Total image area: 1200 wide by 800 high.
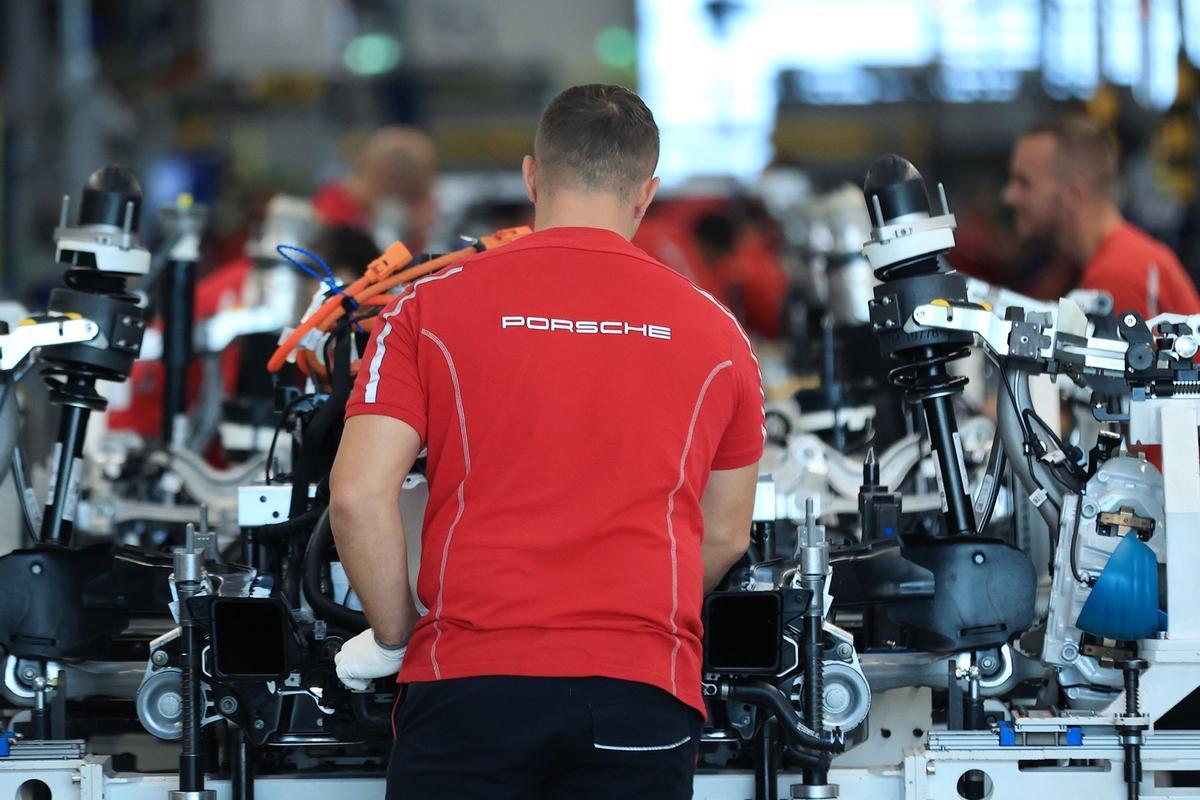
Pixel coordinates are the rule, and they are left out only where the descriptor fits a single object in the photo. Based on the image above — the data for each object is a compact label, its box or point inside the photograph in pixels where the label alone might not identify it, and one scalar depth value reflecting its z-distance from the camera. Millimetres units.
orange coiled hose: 7875
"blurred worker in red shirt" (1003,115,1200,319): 11805
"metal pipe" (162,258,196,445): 11672
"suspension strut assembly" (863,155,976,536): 7770
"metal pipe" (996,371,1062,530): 7937
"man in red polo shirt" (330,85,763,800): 5469
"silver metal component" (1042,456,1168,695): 7641
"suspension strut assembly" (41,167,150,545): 8102
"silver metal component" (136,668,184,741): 7355
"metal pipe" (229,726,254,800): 7187
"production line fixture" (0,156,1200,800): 7051
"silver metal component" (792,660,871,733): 7250
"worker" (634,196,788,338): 22016
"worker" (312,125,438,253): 19172
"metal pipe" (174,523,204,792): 6949
